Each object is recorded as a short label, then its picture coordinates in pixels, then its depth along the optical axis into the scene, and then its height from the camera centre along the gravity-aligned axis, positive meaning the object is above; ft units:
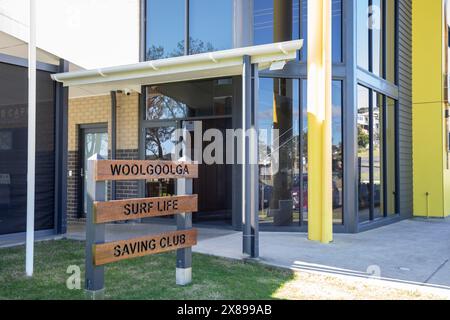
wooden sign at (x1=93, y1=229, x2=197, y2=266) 12.95 -2.34
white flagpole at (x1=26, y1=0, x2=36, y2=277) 16.58 +1.72
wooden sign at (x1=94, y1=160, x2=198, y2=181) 13.08 +0.04
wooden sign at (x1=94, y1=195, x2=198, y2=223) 12.96 -1.15
